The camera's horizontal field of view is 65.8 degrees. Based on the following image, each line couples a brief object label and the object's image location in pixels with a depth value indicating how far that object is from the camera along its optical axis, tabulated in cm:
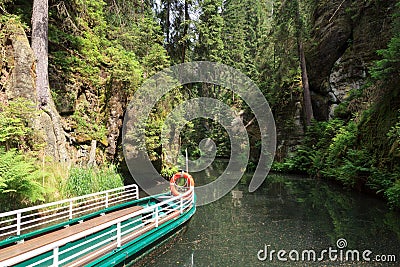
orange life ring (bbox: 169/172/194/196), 1036
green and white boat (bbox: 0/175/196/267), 518
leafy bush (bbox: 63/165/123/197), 908
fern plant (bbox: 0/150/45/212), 669
